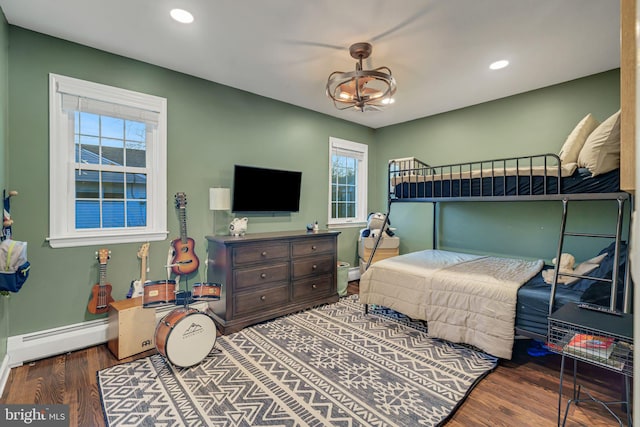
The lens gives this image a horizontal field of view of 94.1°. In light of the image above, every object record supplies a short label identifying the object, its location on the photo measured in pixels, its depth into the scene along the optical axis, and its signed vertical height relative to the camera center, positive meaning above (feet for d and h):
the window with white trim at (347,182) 15.48 +1.69
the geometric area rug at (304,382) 5.77 -3.90
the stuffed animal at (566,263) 8.88 -1.52
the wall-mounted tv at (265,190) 11.51 +0.95
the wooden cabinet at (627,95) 3.62 +1.48
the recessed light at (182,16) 6.97 +4.72
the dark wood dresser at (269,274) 9.62 -2.19
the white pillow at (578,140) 7.89 +1.95
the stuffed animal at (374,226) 15.28 -0.70
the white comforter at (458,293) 7.66 -2.38
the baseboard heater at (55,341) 7.52 -3.46
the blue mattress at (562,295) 6.77 -1.97
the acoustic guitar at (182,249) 10.01 -1.23
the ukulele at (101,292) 8.54 -2.32
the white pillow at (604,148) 6.72 +1.49
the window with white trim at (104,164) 8.13 +1.45
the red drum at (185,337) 7.09 -3.06
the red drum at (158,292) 7.68 -2.09
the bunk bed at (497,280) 7.07 -1.87
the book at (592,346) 5.01 -2.32
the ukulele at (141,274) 9.20 -1.94
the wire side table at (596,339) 4.89 -2.28
